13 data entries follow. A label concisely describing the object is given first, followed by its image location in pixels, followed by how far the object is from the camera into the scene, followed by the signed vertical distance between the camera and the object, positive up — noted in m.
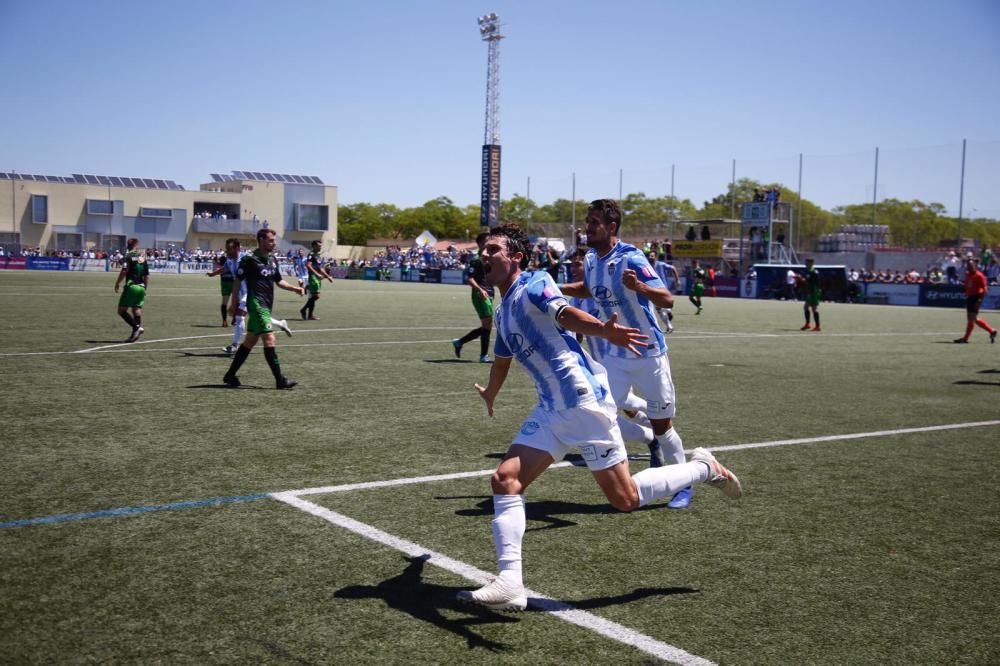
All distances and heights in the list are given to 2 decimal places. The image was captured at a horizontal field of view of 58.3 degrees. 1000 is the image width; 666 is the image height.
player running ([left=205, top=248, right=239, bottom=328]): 21.58 -0.45
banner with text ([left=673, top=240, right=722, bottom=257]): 76.00 +2.42
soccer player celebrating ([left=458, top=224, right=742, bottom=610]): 4.75 -0.70
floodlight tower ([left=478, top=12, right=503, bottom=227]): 105.38 +14.52
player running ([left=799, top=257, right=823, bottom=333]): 27.84 -0.28
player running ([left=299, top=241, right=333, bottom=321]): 25.65 -0.31
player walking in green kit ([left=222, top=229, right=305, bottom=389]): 12.43 -0.51
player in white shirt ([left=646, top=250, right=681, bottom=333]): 25.16 -1.15
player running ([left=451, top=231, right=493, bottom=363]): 15.52 -0.62
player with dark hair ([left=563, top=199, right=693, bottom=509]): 6.88 -0.26
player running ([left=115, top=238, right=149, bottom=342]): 18.39 -0.50
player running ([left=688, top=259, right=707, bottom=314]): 36.19 -0.38
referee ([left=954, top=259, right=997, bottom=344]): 24.14 -0.23
